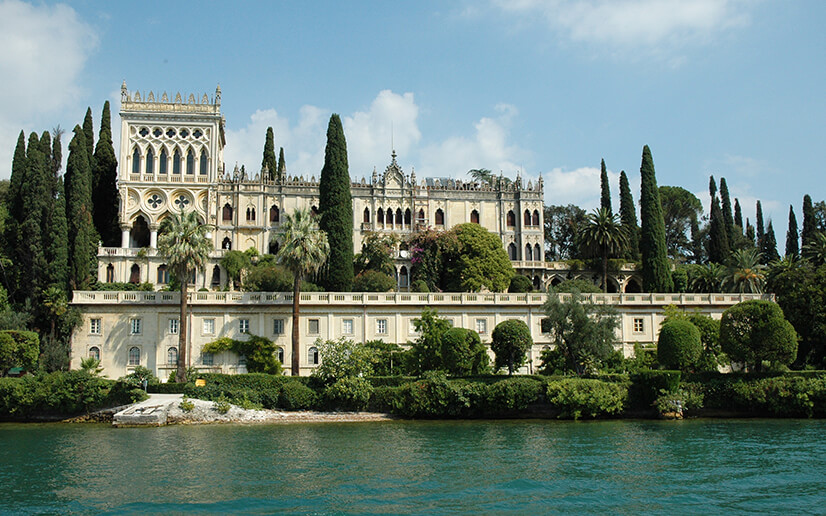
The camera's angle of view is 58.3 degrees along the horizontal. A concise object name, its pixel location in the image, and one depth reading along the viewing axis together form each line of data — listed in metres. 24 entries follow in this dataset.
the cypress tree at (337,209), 55.56
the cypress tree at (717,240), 73.56
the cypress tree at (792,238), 77.06
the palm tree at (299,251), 45.41
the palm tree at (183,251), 44.16
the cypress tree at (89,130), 65.71
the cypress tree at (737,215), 84.01
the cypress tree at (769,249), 78.41
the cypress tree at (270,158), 76.12
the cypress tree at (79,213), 51.06
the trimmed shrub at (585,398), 39.56
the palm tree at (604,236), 66.69
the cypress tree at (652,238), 63.84
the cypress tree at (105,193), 66.88
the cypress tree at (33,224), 49.53
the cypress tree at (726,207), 78.78
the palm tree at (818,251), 57.38
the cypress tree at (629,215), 73.88
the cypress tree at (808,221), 75.06
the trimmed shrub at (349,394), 40.91
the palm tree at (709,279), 63.00
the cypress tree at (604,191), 78.06
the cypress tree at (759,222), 81.76
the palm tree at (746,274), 59.75
